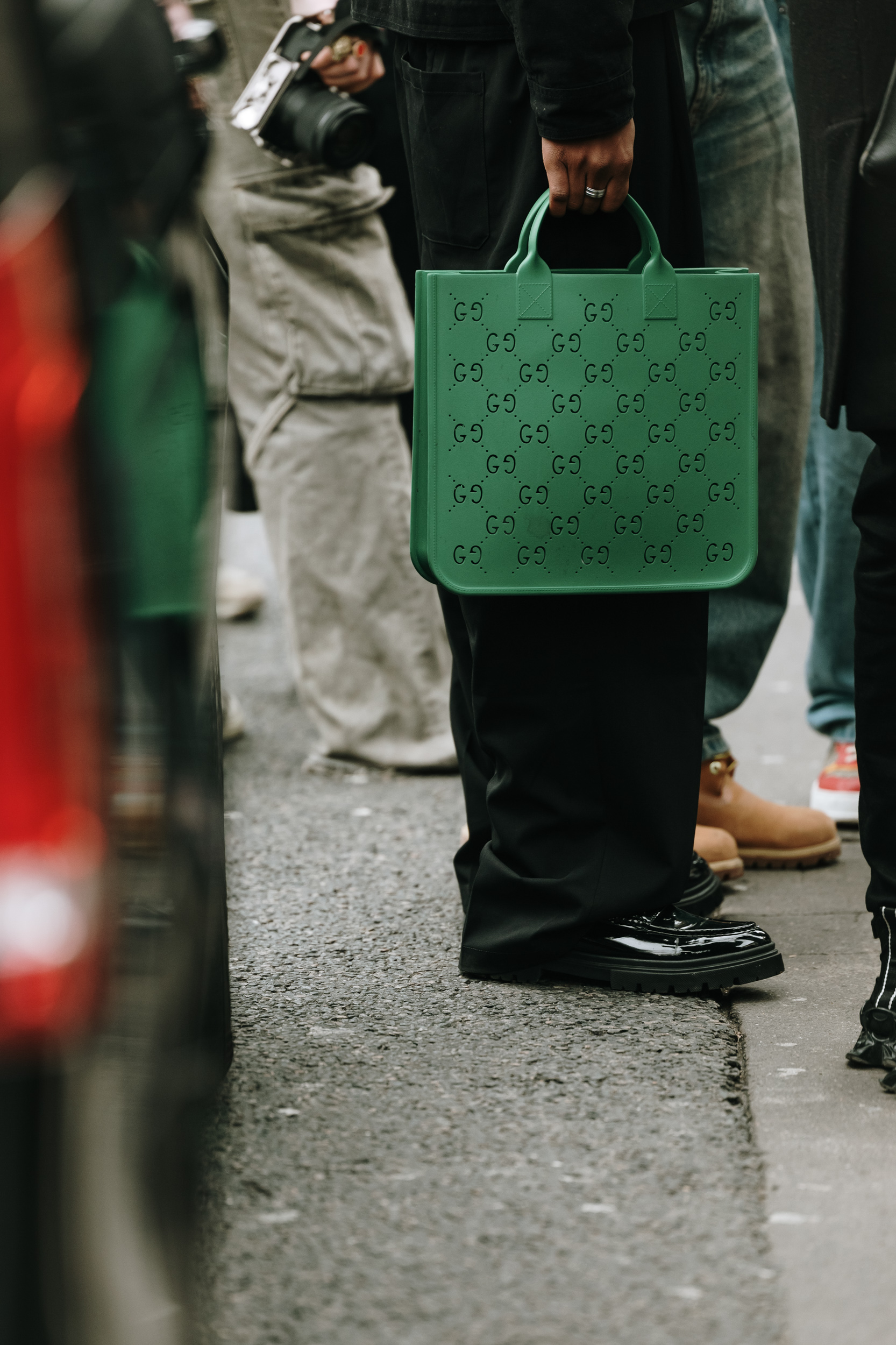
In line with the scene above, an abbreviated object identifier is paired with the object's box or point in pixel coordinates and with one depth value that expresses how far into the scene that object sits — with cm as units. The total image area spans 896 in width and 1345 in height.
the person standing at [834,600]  617
